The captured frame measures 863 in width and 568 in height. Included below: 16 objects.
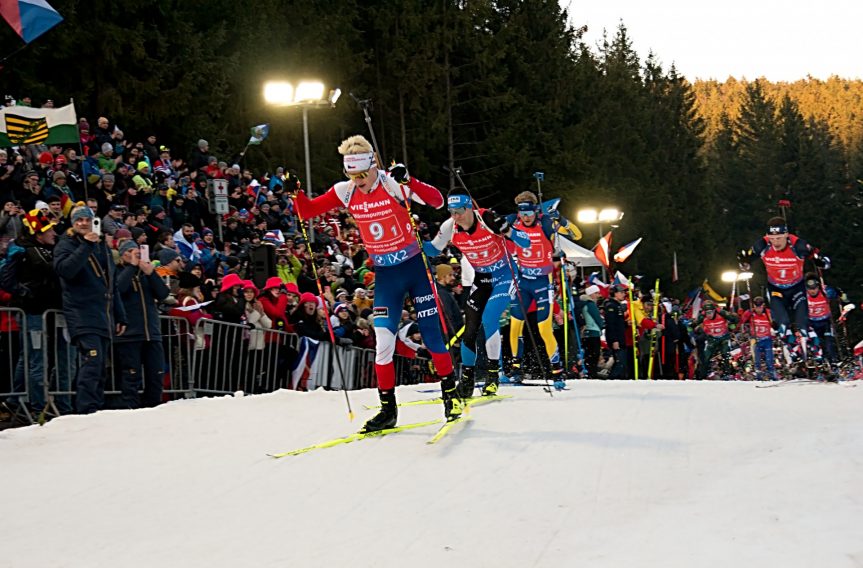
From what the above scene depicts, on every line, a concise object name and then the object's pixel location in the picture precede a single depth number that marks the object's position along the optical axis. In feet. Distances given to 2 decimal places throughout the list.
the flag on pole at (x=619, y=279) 86.88
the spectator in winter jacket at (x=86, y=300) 31.65
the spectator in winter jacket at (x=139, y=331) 34.24
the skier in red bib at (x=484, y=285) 36.42
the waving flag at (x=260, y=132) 77.05
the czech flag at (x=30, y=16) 38.86
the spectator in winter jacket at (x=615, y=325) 64.85
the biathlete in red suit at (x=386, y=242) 27.07
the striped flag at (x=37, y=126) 47.50
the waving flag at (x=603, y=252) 79.15
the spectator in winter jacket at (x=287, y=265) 54.08
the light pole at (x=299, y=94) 60.29
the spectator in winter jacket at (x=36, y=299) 31.78
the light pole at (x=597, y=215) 99.40
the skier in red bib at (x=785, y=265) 48.65
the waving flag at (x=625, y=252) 87.61
